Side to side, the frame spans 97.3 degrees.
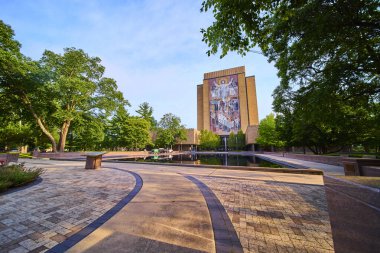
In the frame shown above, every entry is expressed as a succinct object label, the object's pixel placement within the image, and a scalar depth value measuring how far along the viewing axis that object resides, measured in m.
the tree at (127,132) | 38.34
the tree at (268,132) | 39.32
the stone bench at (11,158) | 11.59
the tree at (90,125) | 24.98
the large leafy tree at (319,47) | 4.10
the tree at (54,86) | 17.97
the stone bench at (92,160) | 10.25
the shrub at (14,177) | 5.41
